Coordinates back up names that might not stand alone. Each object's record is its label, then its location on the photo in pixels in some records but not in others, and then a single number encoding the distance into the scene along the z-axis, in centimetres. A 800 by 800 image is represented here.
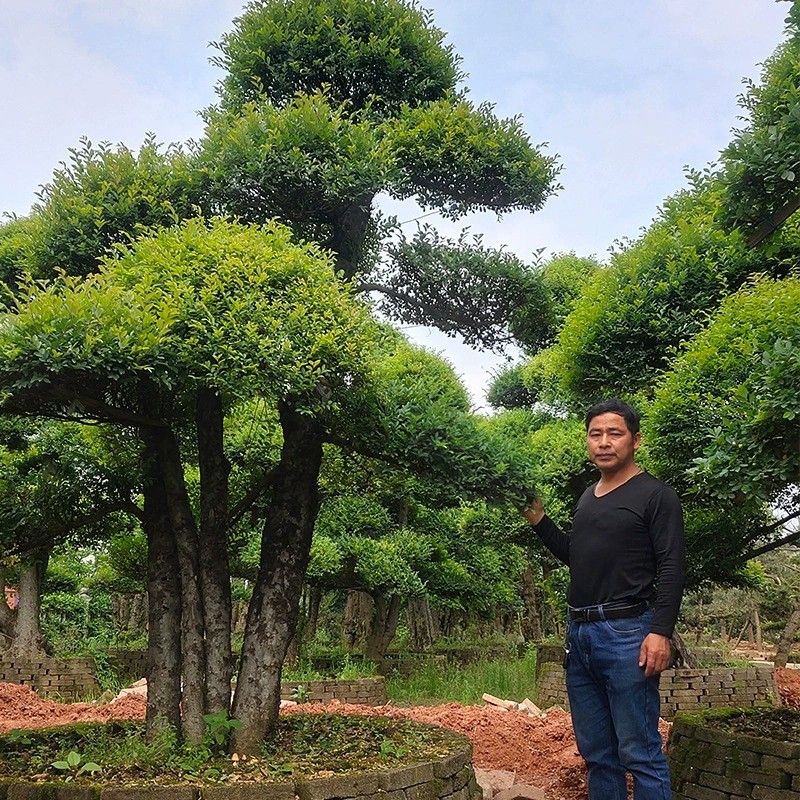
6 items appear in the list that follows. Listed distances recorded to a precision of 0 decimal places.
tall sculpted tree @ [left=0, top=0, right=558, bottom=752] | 395
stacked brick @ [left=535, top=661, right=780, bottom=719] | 870
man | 294
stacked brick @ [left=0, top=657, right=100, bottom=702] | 1027
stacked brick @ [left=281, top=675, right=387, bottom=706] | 938
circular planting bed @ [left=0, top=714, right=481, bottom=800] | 371
